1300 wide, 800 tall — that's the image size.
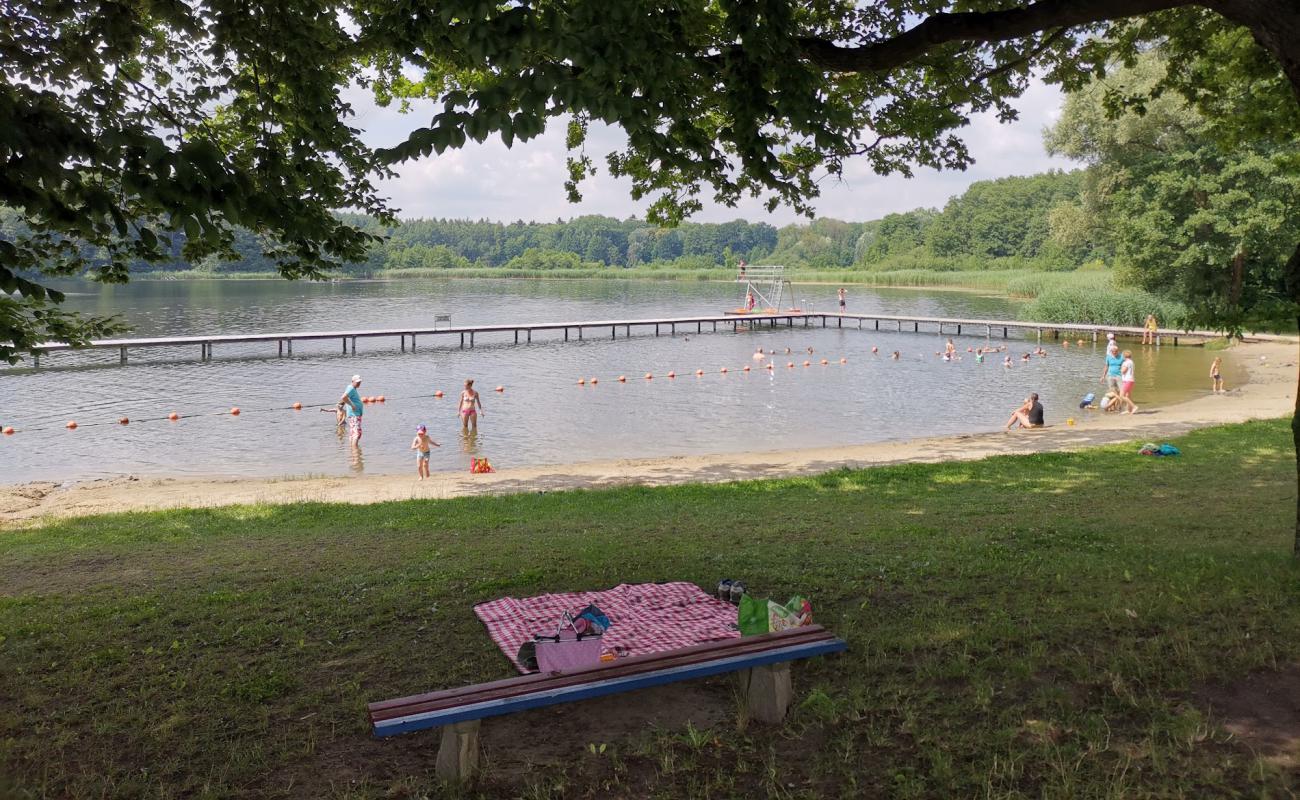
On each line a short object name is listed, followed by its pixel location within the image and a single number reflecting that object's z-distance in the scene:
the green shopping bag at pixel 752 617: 4.34
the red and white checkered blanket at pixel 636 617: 4.83
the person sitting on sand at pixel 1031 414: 19.78
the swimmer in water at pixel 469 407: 20.14
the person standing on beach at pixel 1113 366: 22.19
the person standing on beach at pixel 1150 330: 36.09
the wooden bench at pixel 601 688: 3.35
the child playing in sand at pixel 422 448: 15.94
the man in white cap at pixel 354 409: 18.28
